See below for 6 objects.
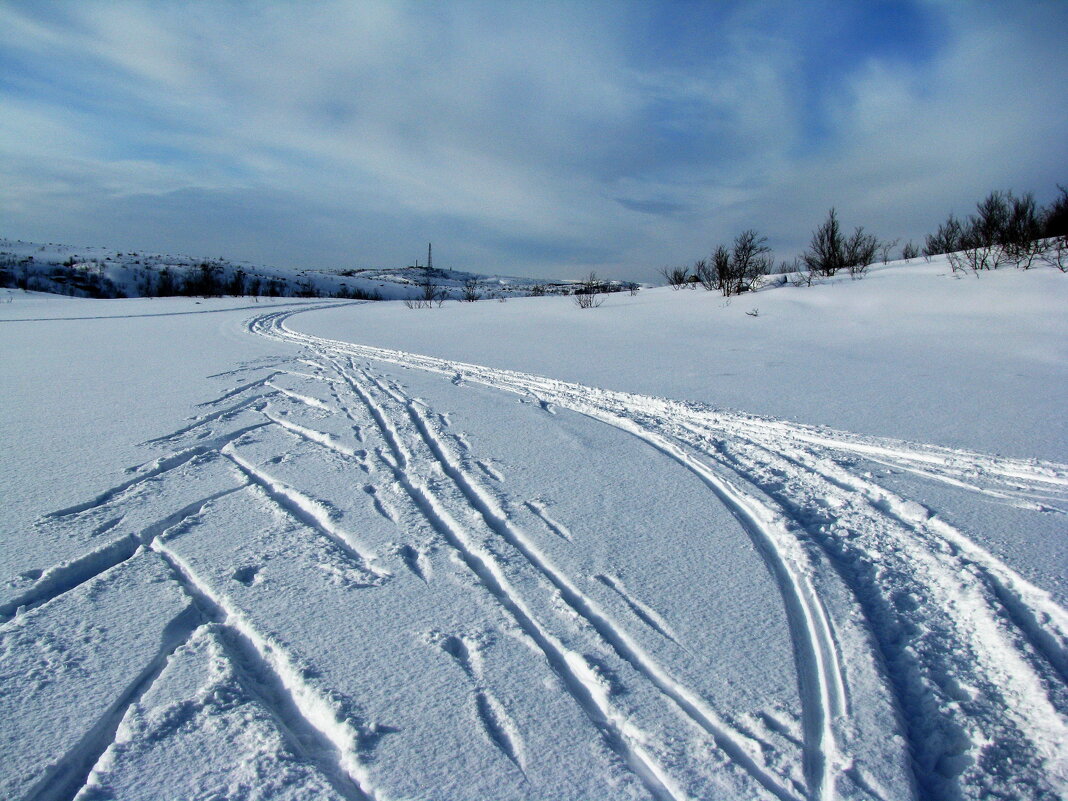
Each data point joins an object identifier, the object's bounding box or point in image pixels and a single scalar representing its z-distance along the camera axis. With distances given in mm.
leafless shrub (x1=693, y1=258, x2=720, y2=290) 17391
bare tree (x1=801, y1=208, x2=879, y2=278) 17359
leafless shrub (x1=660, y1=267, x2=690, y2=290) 20544
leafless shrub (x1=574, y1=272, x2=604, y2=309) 16853
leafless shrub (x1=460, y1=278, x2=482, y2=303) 24791
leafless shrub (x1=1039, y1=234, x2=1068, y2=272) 11189
